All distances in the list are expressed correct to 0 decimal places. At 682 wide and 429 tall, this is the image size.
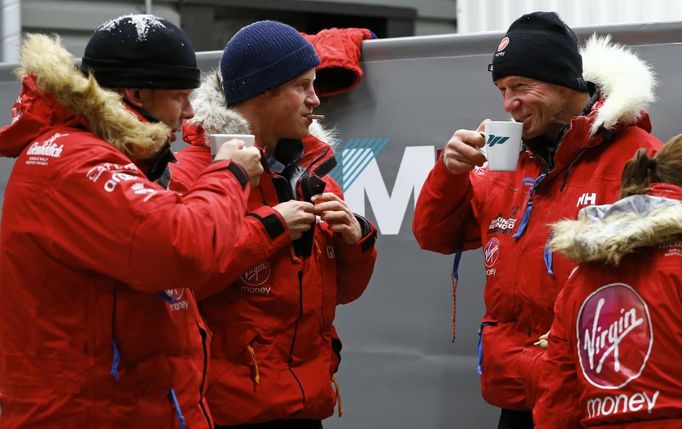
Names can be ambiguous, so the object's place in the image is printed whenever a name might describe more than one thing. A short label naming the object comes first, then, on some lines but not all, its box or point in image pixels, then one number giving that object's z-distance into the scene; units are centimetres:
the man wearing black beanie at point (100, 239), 571
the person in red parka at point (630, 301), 567
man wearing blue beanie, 744
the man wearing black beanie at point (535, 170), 754
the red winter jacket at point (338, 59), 927
